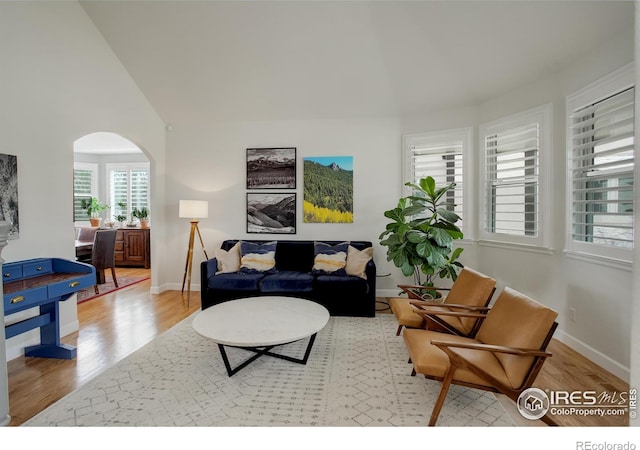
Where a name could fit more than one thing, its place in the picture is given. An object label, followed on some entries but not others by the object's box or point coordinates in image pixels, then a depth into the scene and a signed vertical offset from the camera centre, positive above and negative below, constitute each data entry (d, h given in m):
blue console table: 2.49 -0.58
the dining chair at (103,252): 4.96 -0.52
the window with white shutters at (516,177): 3.29 +0.50
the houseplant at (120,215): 7.35 +0.16
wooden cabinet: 6.88 -0.59
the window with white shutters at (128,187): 7.64 +0.87
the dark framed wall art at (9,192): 2.71 +0.28
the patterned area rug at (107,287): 4.62 -1.13
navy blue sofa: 3.82 -0.86
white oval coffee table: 2.33 -0.89
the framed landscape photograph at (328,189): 4.75 +0.49
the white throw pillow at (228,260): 4.27 -0.57
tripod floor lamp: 4.48 +0.13
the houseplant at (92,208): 7.21 +0.32
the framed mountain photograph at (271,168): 4.84 +0.85
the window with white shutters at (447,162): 4.18 +0.83
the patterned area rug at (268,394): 1.96 -1.28
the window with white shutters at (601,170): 2.46 +0.43
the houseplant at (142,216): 7.20 +0.12
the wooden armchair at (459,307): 2.48 -0.75
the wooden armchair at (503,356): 1.77 -0.87
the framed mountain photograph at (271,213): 4.86 +0.12
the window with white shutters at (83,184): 7.36 +0.93
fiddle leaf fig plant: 3.22 -0.21
